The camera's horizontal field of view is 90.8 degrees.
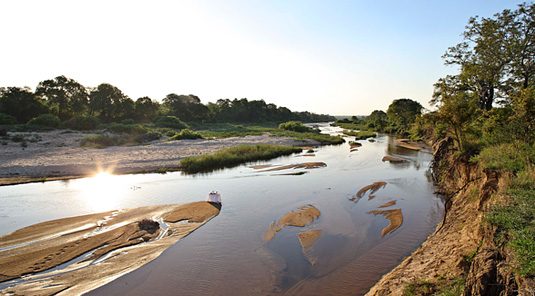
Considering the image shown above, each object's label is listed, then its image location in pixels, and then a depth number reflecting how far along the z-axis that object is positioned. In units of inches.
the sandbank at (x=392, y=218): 467.0
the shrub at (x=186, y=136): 1776.6
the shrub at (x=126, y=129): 1833.2
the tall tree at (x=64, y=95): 2242.5
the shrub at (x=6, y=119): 1714.3
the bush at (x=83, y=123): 1872.5
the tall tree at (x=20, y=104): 1925.4
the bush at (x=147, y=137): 1713.8
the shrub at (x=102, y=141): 1396.5
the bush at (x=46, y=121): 1752.0
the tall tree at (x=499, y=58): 713.0
